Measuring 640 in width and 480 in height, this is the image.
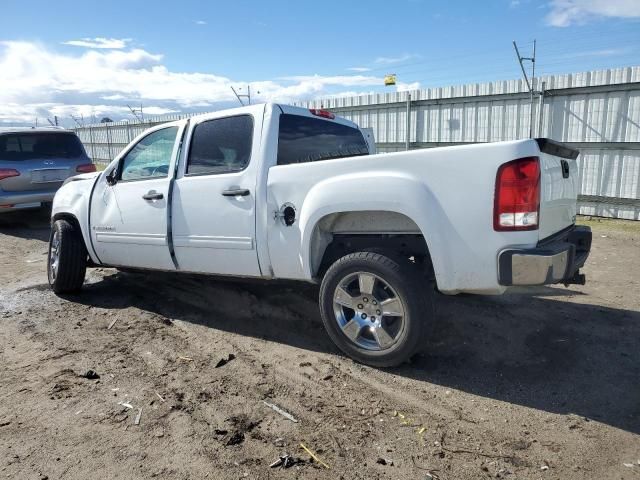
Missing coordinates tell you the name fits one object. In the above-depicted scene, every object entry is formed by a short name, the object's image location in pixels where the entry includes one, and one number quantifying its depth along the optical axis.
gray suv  8.92
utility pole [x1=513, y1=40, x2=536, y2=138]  9.72
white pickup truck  3.01
